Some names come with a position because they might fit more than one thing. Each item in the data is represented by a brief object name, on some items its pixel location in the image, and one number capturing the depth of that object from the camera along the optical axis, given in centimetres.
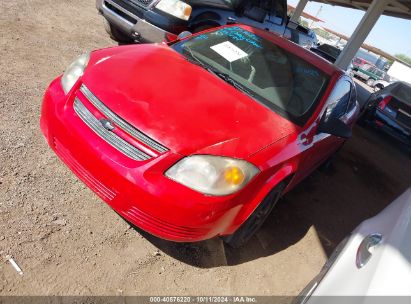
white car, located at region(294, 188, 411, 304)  138
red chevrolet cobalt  217
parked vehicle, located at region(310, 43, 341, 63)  1291
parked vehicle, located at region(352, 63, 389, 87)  2617
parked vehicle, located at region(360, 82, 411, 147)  782
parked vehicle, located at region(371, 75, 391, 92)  2481
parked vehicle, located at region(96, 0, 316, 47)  550
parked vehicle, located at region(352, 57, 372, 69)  2801
